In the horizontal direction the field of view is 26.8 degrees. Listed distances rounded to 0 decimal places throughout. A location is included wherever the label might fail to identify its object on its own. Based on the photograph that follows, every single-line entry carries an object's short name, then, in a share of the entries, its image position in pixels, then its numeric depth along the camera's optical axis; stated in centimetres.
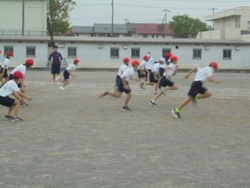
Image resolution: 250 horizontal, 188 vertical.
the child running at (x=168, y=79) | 1652
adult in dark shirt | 2577
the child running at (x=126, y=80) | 1499
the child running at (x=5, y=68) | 1968
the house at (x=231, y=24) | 6388
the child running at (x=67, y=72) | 2208
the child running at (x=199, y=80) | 1382
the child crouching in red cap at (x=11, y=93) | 1234
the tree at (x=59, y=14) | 7200
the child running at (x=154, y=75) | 2185
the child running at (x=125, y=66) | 1671
